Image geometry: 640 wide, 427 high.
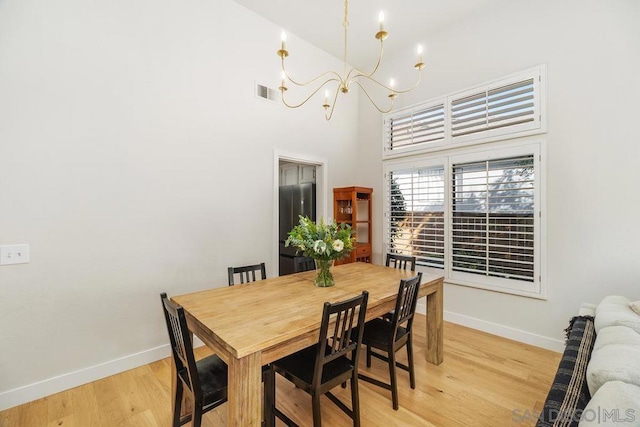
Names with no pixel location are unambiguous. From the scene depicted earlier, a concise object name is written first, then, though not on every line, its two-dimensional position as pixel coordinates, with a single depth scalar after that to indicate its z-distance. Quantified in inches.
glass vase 90.4
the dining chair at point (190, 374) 57.7
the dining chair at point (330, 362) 62.1
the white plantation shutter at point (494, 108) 120.7
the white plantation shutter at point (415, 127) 147.9
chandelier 90.6
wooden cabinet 164.9
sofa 39.4
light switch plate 80.3
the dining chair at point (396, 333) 81.3
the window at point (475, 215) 120.0
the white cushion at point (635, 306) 72.9
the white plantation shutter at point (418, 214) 147.3
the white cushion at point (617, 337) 56.9
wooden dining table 52.2
